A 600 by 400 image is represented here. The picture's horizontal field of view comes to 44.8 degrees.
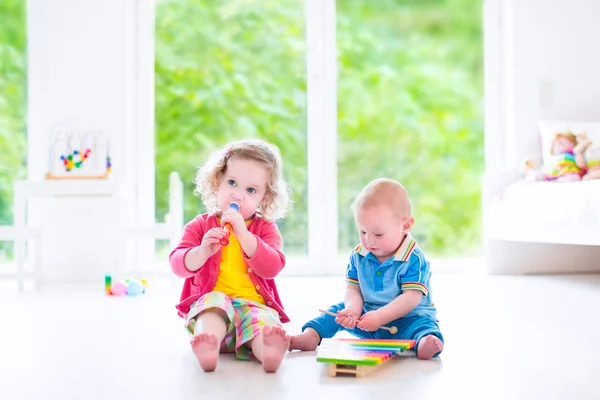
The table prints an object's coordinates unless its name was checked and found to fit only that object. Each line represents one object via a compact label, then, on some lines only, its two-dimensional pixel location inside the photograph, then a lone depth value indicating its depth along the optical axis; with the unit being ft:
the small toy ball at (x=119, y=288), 9.49
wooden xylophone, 4.35
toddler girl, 4.90
